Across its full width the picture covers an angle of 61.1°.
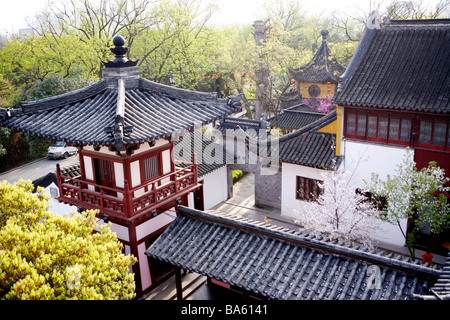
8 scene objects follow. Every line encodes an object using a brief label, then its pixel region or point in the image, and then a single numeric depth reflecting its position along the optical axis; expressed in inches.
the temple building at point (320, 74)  1225.3
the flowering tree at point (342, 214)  620.4
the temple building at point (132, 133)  478.6
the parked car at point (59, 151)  1392.7
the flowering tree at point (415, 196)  557.6
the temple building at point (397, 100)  616.4
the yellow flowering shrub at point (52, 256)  257.8
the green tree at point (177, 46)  1604.3
